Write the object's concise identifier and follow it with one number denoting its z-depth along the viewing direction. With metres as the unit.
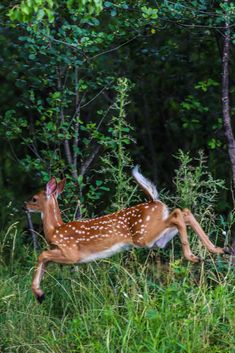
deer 16.31
